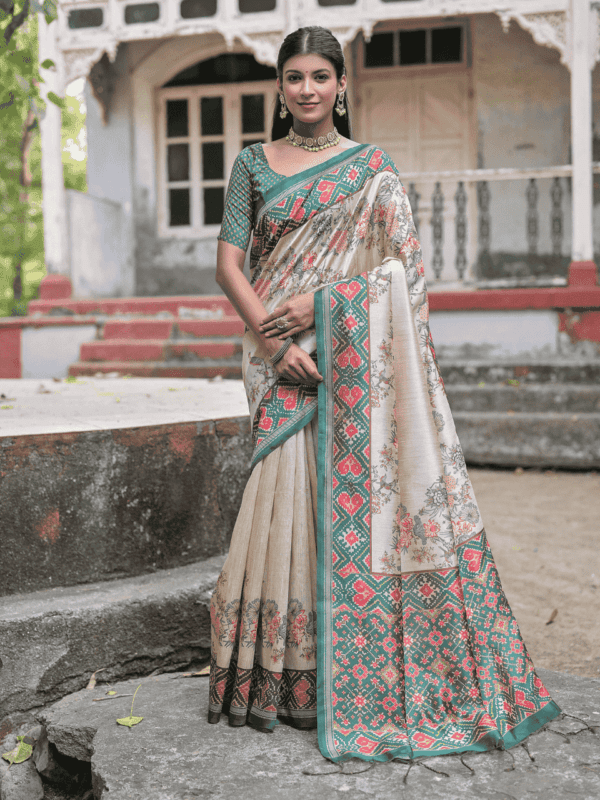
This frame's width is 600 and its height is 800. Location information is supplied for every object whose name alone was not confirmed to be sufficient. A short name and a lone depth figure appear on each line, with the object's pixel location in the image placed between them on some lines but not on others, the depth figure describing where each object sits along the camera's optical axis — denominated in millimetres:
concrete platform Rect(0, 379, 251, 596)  2518
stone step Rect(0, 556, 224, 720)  2412
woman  1915
